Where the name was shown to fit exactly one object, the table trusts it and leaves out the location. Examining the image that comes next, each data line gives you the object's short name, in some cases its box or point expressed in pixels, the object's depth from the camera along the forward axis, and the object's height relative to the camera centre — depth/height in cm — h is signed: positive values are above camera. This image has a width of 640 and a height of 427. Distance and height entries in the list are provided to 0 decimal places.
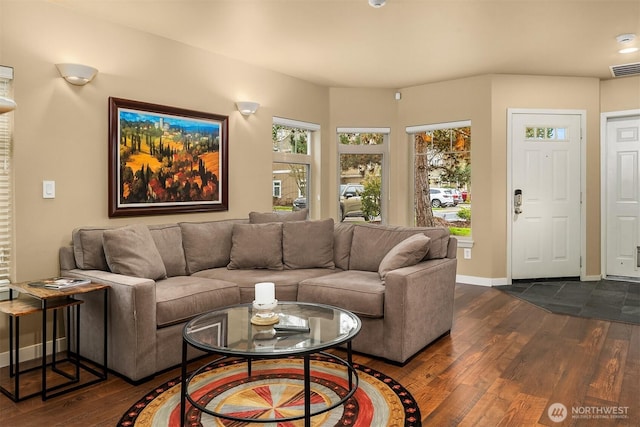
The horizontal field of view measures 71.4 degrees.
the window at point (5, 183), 296 +20
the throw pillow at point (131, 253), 297 -27
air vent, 491 +162
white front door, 544 +28
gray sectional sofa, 269 -47
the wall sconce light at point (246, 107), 454 +109
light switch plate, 311 +17
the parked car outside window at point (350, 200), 604 +18
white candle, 237 -43
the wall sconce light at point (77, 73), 316 +101
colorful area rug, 217 -99
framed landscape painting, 357 +47
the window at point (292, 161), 520 +63
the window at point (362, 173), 601 +54
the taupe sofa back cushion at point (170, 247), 346 -27
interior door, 542 +22
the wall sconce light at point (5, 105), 199 +49
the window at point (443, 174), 566 +51
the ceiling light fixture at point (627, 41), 398 +159
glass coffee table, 190 -58
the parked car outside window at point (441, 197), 584 +21
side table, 246 -70
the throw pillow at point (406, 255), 314 -30
